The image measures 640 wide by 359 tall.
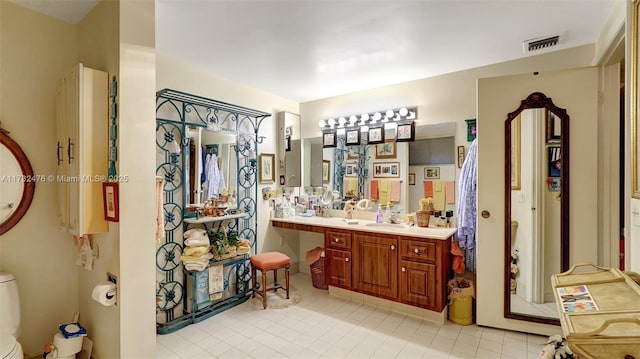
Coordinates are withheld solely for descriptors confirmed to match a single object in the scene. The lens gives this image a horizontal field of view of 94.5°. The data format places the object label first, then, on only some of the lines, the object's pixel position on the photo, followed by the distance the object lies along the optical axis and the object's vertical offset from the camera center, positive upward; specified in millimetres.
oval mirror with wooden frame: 1960 -32
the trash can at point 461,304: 2760 -1184
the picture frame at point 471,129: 3039 +500
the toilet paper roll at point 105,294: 1758 -692
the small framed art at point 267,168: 3795 +130
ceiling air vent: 2434 +1139
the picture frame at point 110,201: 1748 -141
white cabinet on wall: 1757 +199
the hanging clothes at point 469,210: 2848 -315
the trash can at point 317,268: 3676 -1133
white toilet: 1741 -853
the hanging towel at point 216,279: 2957 -1021
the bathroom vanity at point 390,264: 2775 -880
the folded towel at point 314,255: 3704 -983
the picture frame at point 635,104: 1359 +340
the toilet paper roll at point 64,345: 1926 -1098
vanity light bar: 3451 +748
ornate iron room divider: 2736 -409
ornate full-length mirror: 2402 -237
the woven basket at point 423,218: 3174 -434
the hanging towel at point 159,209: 2107 -225
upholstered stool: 3139 -941
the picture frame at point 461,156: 3139 +228
